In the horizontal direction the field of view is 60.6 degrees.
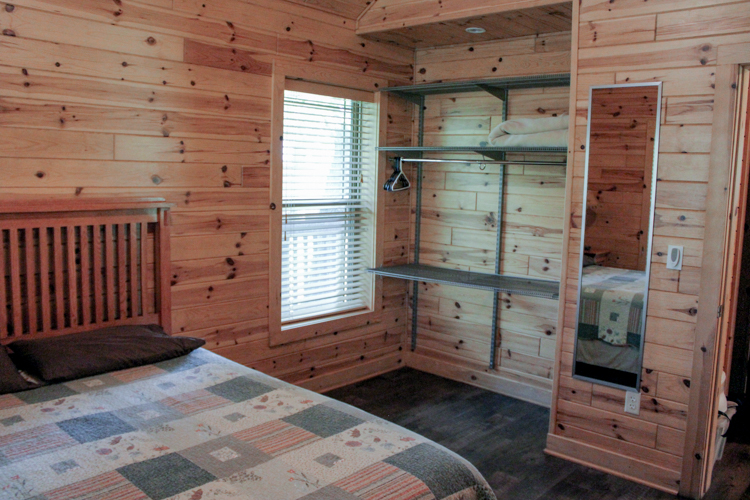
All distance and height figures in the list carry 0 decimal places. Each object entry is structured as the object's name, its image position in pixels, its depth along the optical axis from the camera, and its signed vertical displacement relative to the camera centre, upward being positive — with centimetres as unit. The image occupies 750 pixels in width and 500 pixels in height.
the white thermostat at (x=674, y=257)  292 -28
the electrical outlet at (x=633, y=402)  310 -100
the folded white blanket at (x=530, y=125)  357 +38
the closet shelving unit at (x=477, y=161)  373 +12
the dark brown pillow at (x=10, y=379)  230 -73
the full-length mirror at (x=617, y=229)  301 -17
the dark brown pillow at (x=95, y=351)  245 -69
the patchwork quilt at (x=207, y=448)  169 -79
